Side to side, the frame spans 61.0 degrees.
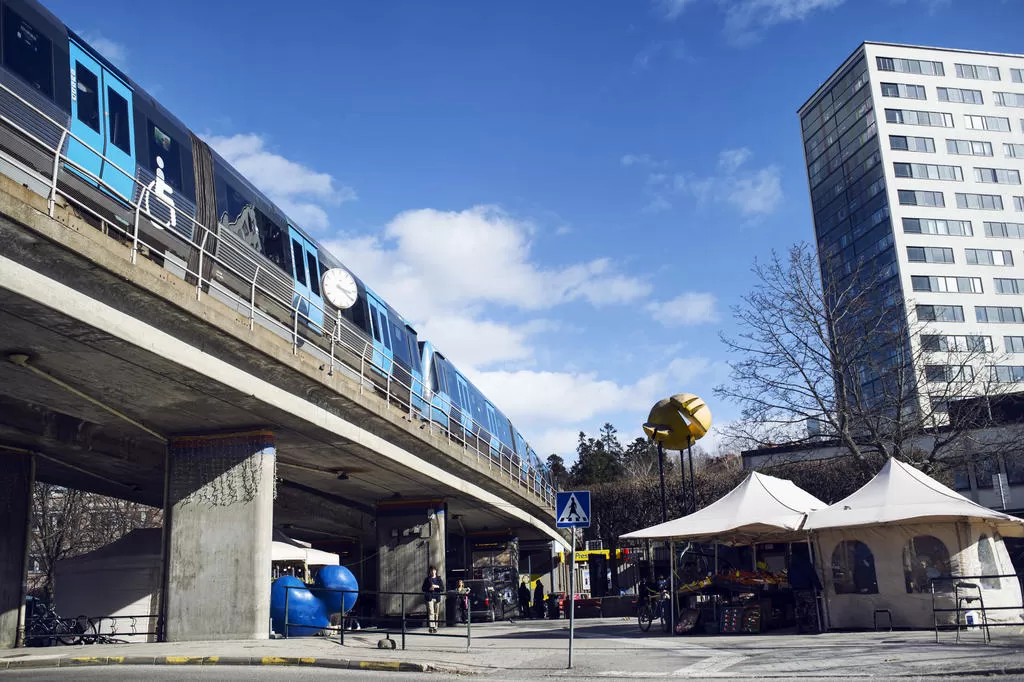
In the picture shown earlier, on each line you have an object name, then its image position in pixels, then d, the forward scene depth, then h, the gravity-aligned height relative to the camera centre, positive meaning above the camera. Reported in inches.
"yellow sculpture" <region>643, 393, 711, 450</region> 962.1 +140.8
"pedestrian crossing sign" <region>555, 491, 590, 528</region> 523.6 +27.9
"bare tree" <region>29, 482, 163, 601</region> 1547.7 +101.4
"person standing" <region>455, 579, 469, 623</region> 1126.2 -59.2
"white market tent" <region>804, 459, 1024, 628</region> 641.6 -5.5
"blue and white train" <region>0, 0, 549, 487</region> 489.1 +268.3
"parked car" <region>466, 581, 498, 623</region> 1253.9 -62.7
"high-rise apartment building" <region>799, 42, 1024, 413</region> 2770.7 +1158.3
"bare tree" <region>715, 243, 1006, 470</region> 1068.5 +198.7
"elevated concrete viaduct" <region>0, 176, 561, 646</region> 449.7 +119.8
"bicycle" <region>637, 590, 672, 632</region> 779.4 -54.3
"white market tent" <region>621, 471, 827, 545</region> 725.3 +27.1
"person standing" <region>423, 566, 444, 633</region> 951.0 -28.5
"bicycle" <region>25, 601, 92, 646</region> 833.0 -50.9
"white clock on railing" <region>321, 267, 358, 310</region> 796.6 +251.9
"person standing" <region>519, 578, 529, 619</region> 1347.8 -65.4
